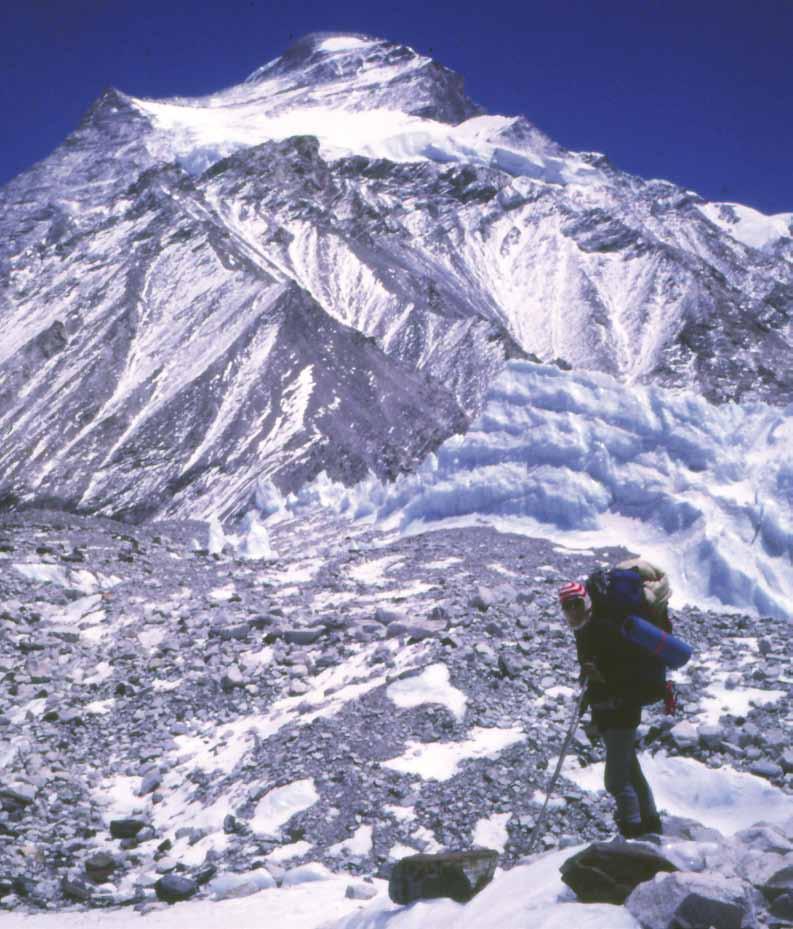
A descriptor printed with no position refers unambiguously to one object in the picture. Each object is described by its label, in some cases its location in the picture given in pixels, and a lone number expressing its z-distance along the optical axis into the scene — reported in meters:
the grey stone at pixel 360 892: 6.43
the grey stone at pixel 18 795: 9.52
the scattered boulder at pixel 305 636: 13.25
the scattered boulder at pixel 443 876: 5.35
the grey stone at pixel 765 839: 4.87
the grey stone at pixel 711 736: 8.05
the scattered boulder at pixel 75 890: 7.52
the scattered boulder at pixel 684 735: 8.16
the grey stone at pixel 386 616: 13.43
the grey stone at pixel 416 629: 12.02
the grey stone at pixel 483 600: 13.16
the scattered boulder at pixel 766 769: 7.43
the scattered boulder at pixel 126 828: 8.87
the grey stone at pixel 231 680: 11.96
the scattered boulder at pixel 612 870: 4.43
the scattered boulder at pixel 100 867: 7.99
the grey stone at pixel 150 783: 9.84
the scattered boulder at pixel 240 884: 6.88
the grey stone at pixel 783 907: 4.03
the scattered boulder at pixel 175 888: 7.06
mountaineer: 5.36
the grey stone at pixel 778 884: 4.15
